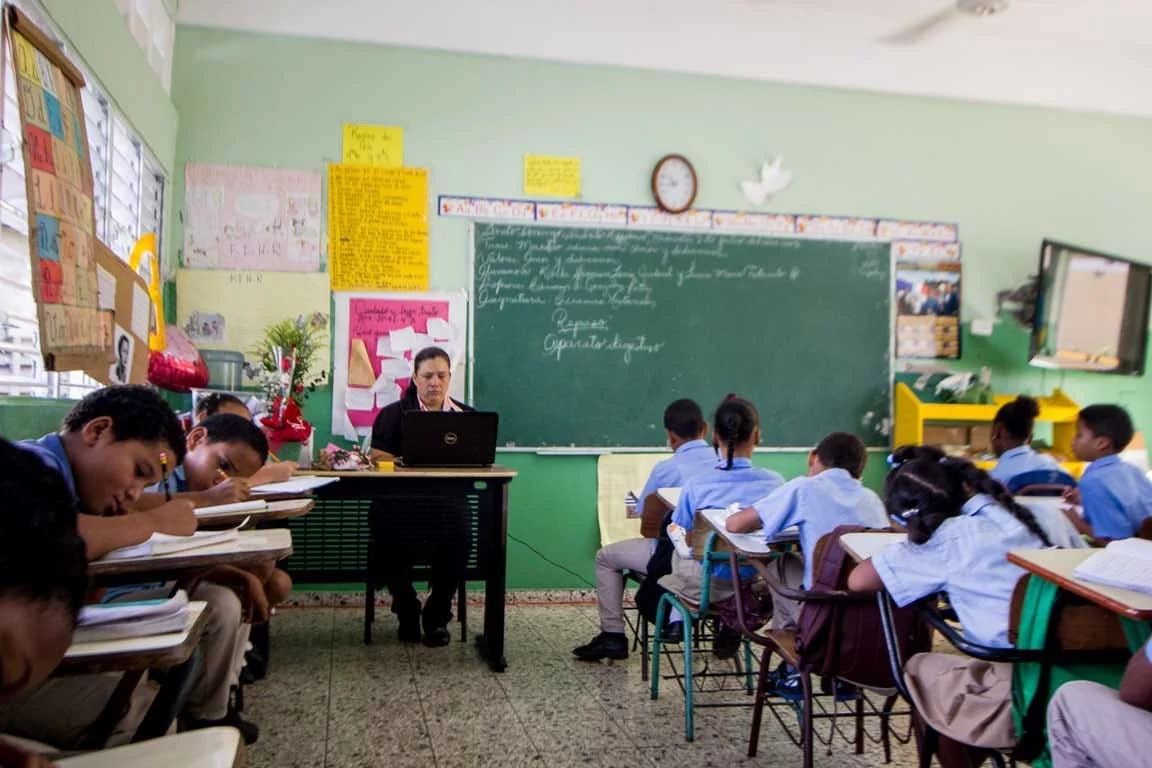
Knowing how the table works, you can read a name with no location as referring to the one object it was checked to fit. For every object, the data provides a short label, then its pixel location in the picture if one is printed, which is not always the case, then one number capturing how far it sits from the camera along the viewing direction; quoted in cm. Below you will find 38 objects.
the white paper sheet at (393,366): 441
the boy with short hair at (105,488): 135
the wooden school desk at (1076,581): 125
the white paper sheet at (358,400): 438
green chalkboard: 455
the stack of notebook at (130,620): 106
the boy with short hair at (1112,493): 324
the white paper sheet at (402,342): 441
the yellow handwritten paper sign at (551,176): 460
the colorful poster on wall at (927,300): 496
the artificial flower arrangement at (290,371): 365
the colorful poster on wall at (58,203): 205
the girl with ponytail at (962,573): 162
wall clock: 472
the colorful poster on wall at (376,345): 438
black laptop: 330
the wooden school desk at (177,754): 86
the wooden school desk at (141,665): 101
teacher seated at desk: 345
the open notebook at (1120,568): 133
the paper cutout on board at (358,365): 437
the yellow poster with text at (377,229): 440
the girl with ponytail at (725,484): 274
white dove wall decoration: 482
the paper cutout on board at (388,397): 441
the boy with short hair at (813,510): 233
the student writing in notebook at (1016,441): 385
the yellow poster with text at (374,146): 444
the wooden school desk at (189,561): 139
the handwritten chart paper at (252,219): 426
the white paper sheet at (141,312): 293
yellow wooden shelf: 472
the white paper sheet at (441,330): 445
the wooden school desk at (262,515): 194
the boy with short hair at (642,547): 328
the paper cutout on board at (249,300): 423
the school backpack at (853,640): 197
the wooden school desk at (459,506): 326
